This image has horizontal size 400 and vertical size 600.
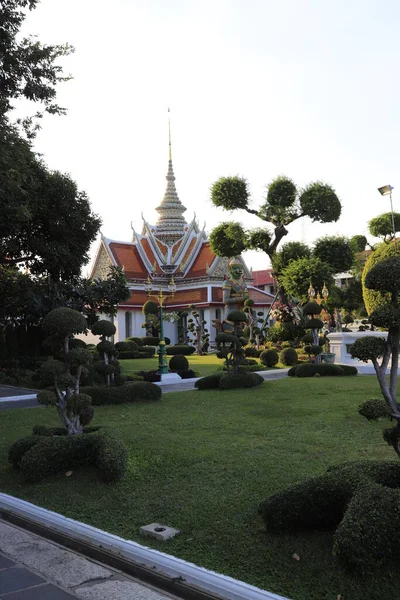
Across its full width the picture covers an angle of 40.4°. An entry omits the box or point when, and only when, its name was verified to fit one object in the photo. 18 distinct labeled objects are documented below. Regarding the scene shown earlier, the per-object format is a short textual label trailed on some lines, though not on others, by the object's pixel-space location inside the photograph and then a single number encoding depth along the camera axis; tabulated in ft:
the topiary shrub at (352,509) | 10.96
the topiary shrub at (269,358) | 73.00
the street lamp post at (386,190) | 74.90
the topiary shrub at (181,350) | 100.76
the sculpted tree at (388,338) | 13.20
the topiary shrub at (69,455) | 19.90
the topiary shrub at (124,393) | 41.16
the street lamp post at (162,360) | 60.11
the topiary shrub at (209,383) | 49.37
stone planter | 70.33
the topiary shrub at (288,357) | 74.84
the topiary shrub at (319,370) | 57.88
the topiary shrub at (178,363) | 64.54
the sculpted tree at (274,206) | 92.58
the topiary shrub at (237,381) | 47.96
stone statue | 93.56
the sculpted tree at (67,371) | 22.89
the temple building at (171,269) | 121.70
